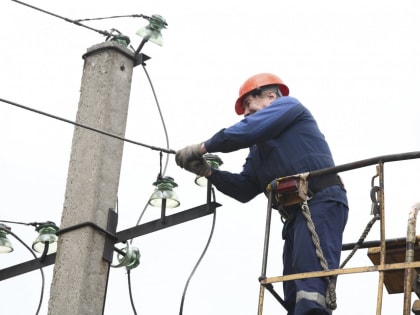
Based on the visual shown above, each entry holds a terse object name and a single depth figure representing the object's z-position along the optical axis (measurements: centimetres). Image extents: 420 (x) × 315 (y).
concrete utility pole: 1324
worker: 1241
